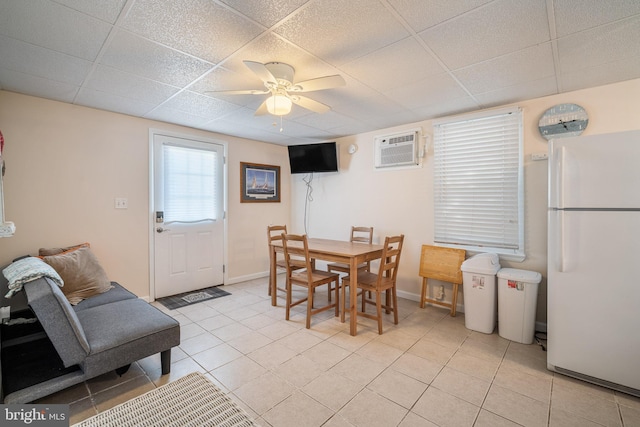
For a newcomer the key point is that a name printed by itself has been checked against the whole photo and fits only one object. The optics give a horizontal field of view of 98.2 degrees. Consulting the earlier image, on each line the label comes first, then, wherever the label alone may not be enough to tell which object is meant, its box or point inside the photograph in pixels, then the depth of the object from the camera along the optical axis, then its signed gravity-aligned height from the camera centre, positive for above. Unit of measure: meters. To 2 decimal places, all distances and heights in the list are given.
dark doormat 3.50 -1.18
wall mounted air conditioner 3.63 +0.80
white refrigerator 1.80 -0.36
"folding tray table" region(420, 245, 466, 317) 3.17 -0.71
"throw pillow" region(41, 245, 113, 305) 2.48 -0.59
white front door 3.66 -0.07
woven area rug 1.59 -1.22
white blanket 1.68 -0.40
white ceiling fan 1.96 +0.94
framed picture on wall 4.54 +0.45
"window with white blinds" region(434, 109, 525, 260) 2.94 +0.29
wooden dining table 2.70 -0.48
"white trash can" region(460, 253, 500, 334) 2.74 -0.85
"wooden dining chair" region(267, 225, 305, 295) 3.44 -0.68
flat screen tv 4.36 +0.84
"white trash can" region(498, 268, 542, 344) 2.52 -0.89
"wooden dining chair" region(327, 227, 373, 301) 3.45 -0.42
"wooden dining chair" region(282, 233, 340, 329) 2.86 -0.75
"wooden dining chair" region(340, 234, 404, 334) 2.71 -0.76
